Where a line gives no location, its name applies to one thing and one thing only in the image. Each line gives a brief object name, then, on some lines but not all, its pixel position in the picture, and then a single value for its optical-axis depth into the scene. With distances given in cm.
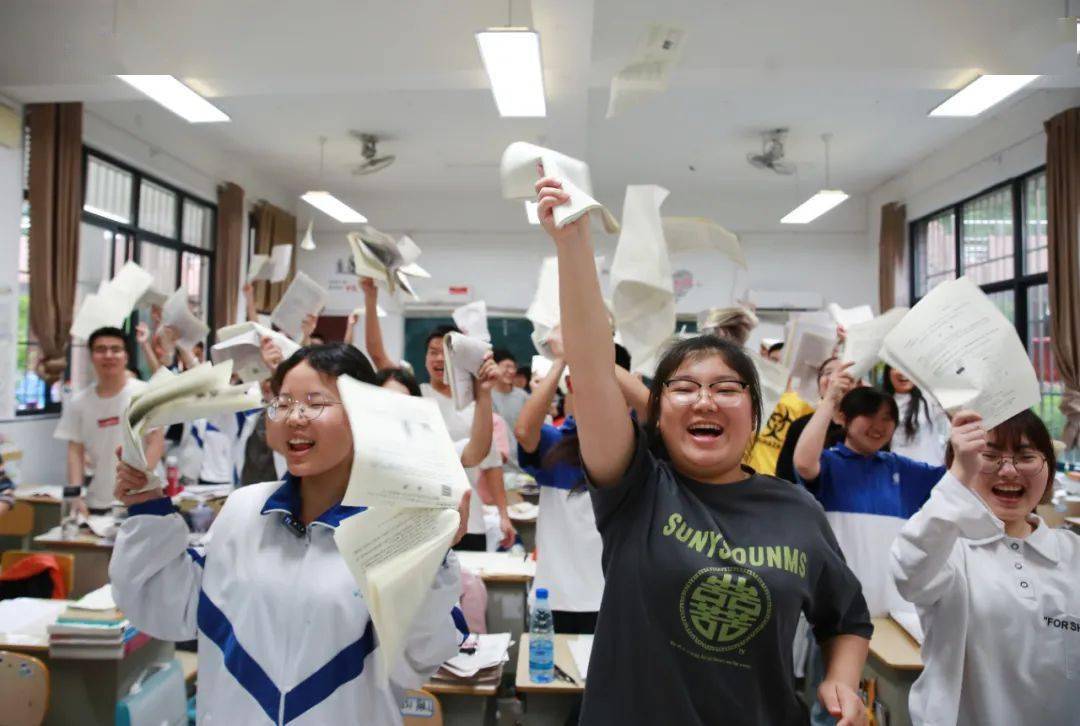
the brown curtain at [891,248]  791
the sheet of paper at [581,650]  209
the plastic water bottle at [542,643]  205
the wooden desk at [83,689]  213
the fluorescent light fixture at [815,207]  659
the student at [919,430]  306
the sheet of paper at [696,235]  175
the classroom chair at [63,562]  288
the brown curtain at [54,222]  493
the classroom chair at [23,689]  197
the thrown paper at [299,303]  336
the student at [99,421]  379
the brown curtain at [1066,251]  515
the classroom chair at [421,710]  188
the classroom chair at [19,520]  397
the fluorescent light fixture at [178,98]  423
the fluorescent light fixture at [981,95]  429
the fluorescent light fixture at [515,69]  362
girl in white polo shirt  141
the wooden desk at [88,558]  323
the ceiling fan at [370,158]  679
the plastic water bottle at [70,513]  335
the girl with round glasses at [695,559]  102
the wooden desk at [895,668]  201
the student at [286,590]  113
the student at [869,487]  227
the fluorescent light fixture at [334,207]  676
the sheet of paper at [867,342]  192
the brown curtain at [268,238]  793
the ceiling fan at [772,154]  661
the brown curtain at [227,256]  725
